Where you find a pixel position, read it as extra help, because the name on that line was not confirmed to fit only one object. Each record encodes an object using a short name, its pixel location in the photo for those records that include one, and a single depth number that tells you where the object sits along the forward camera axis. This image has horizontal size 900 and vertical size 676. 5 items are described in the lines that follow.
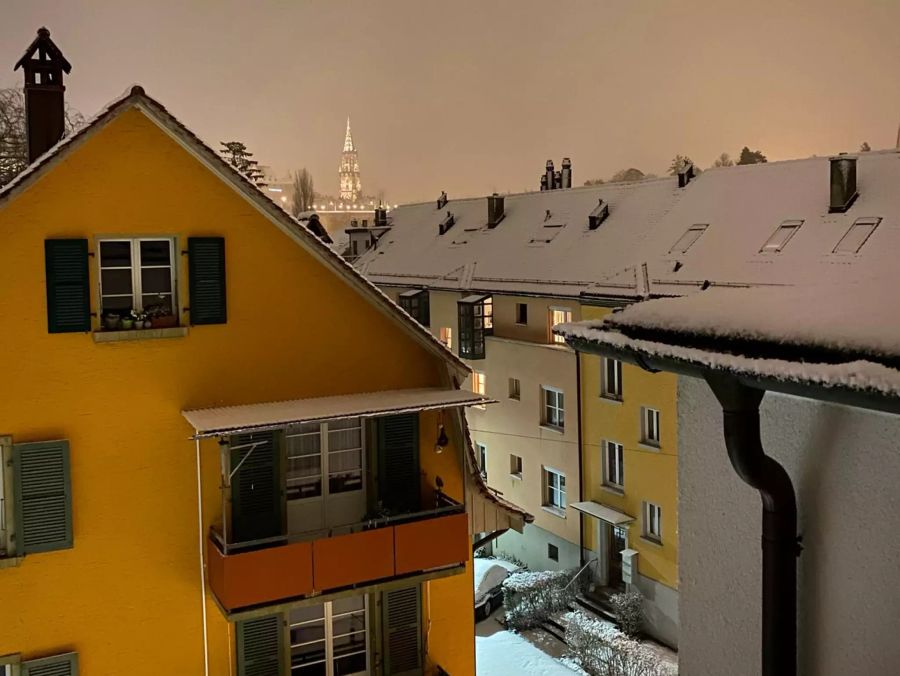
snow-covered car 20.66
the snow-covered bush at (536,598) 19.97
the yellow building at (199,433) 8.77
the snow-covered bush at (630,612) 18.94
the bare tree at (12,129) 19.94
